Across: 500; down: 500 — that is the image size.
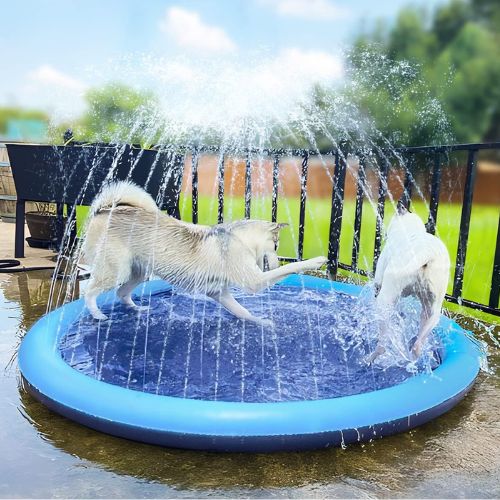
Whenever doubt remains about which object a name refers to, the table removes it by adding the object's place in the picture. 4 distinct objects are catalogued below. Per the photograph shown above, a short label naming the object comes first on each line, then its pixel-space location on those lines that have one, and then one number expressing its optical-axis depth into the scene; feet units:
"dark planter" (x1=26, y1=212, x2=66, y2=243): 21.38
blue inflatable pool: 6.69
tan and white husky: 10.26
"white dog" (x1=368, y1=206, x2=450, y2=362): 7.94
